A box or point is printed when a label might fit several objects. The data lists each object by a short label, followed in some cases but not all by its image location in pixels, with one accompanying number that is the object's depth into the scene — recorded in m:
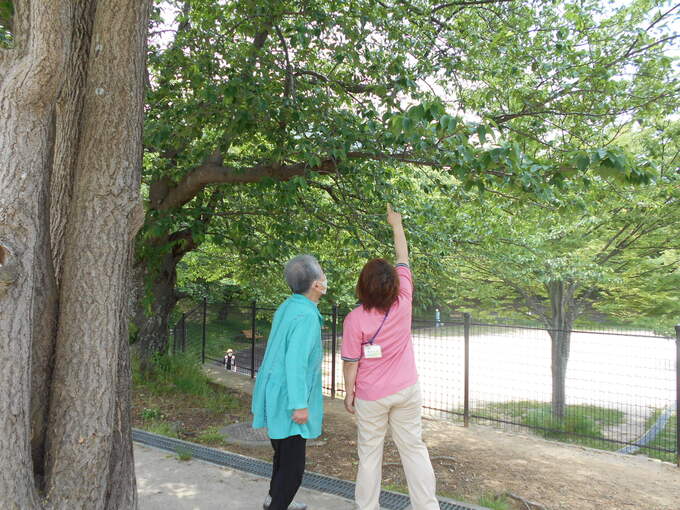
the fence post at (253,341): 10.81
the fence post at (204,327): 11.95
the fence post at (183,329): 13.01
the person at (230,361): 12.17
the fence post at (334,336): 8.99
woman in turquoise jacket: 3.19
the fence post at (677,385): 6.34
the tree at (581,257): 8.36
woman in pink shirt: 3.29
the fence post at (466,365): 7.77
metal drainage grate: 4.00
